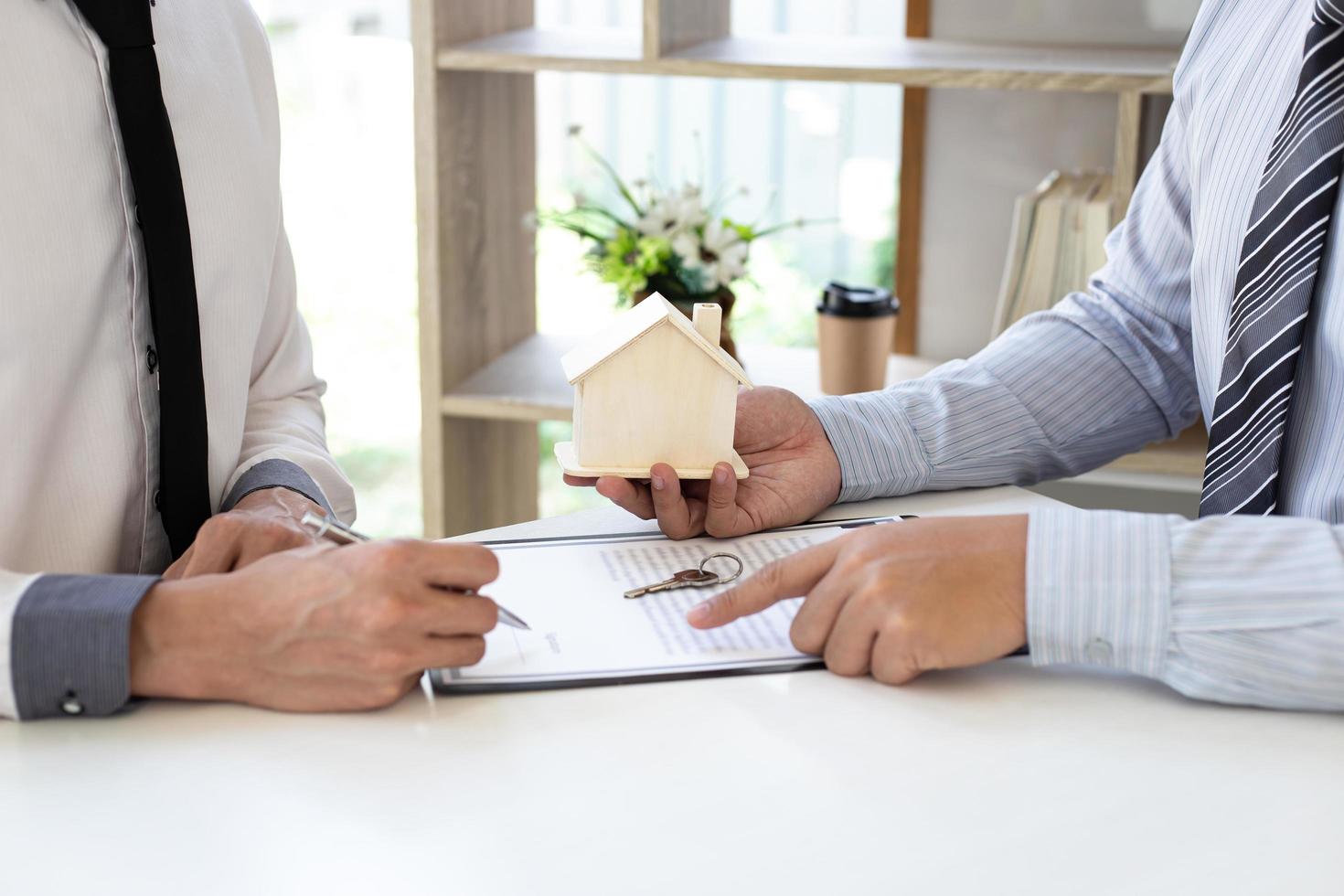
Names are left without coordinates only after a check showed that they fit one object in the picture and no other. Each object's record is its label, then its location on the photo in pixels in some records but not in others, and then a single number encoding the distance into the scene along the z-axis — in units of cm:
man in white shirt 77
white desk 64
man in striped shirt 82
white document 83
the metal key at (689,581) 94
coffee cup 204
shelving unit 192
